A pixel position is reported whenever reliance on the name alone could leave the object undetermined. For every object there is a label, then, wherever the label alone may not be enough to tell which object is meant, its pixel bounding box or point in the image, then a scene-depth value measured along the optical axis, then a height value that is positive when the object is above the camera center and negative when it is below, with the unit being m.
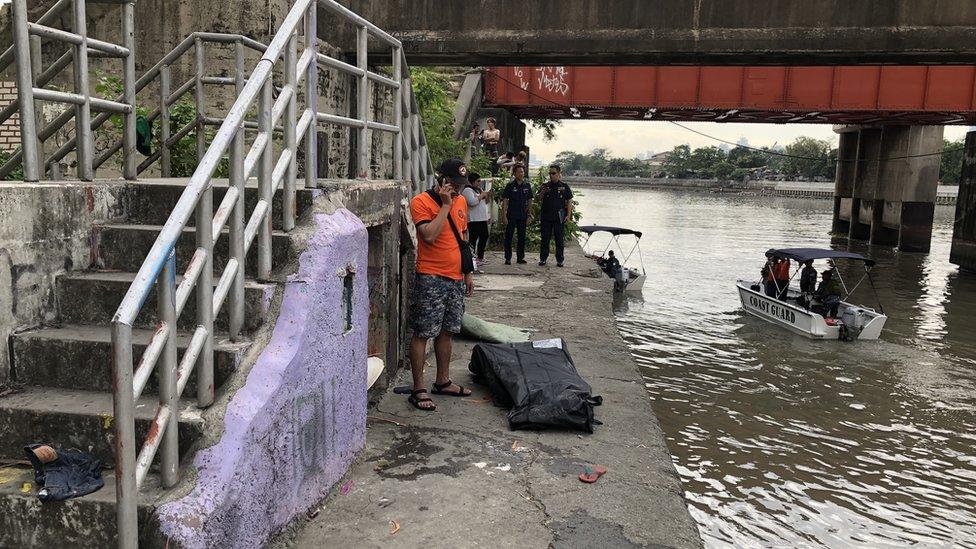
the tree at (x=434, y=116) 14.61 +1.15
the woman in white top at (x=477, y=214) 11.96 -0.67
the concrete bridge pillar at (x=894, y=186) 30.36 +0.23
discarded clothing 2.70 -1.19
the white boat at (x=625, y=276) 17.47 -2.28
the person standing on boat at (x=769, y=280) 15.55 -1.97
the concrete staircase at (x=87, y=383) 2.72 -0.99
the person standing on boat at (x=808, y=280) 15.10 -1.89
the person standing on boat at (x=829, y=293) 13.73 -2.06
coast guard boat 13.30 -2.35
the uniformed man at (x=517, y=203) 13.15 -0.47
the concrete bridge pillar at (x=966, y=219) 24.36 -0.84
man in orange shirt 5.30 -0.69
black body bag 5.29 -1.57
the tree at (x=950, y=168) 82.31 +2.79
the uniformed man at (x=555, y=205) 13.09 -0.48
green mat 7.57 -1.62
